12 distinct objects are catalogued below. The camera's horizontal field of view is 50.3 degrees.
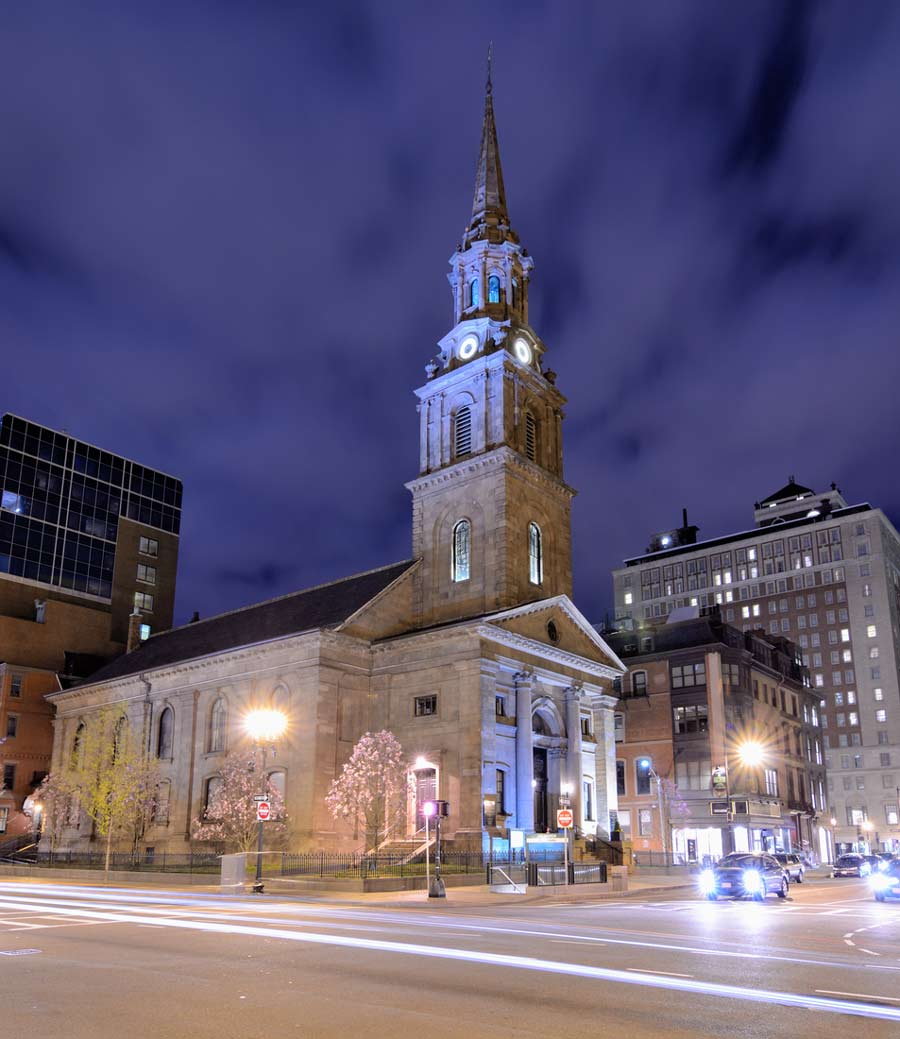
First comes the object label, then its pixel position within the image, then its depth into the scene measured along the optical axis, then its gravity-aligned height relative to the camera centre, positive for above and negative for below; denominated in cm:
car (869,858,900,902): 3309 -309
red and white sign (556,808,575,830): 3575 -110
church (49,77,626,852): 4700 +685
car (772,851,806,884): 5038 -387
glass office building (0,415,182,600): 7938 +2348
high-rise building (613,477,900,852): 11419 +2277
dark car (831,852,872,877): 5988 -458
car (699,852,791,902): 3266 -302
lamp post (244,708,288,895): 3400 +232
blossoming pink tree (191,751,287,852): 4303 -106
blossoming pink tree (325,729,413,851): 4303 -6
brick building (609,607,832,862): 6719 +306
